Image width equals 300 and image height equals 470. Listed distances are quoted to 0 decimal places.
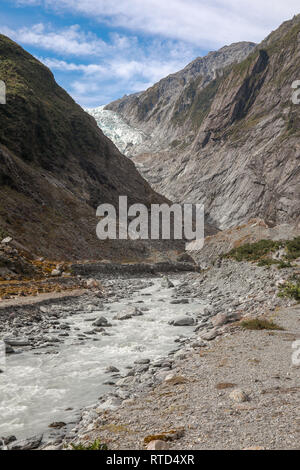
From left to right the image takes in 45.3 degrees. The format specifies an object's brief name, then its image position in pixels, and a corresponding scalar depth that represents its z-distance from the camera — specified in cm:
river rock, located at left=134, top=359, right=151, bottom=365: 1492
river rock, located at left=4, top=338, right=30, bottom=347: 1772
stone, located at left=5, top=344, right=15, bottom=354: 1650
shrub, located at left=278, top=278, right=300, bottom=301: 2149
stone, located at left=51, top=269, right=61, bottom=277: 3794
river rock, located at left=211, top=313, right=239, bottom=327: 1925
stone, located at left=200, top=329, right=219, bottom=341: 1675
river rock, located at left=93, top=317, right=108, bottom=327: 2309
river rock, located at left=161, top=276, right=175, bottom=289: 4621
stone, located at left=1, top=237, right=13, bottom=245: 3759
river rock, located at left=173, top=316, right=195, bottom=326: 2270
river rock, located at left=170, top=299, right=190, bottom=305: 3198
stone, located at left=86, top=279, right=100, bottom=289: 3947
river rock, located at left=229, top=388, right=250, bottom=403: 866
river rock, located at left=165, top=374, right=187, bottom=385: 1099
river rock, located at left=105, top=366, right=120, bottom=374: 1425
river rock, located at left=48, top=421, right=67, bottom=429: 968
